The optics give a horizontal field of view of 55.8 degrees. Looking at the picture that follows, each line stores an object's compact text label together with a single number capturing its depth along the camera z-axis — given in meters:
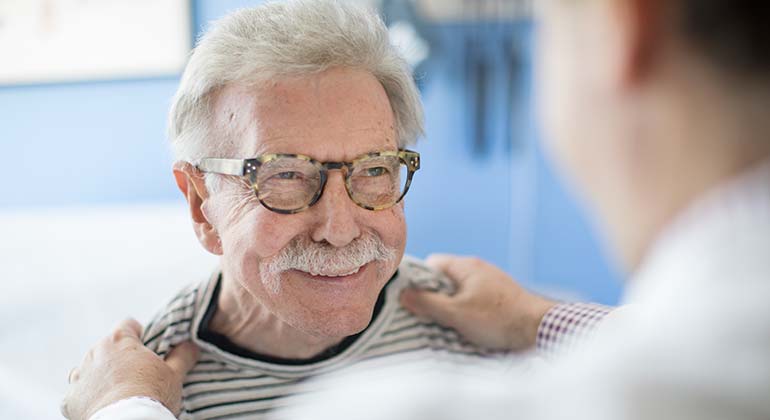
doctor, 0.47
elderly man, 1.18
